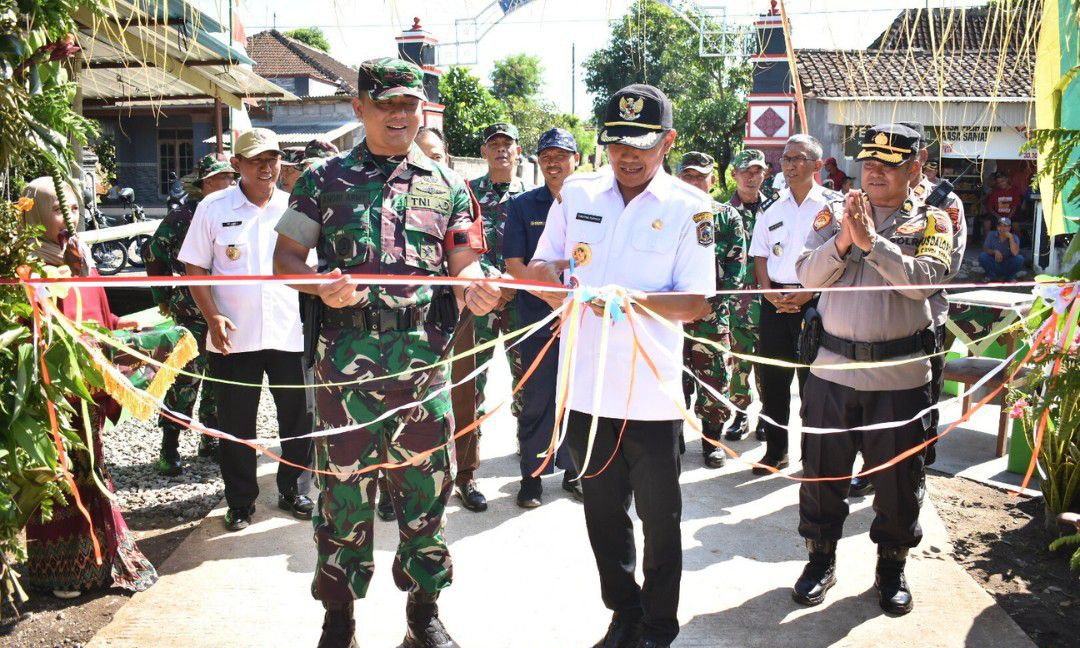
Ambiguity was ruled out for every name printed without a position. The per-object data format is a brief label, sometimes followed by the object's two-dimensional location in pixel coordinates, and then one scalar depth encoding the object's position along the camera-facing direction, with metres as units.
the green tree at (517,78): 62.59
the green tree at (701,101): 36.81
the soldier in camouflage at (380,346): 3.59
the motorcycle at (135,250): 16.84
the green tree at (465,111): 30.98
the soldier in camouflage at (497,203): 6.09
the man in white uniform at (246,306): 5.10
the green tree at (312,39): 73.00
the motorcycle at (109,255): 14.90
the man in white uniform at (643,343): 3.56
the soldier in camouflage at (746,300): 6.92
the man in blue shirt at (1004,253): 16.41
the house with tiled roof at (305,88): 38.62
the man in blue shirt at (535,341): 5.45
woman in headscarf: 4.02
